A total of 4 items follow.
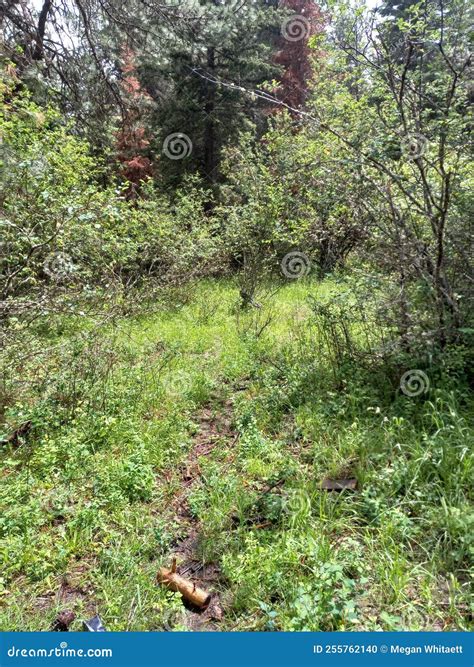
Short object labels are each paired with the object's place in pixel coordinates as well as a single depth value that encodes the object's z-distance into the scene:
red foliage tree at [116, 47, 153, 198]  5.66
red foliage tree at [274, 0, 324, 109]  12.41
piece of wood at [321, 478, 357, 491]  2.11
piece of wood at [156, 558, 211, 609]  1.63
